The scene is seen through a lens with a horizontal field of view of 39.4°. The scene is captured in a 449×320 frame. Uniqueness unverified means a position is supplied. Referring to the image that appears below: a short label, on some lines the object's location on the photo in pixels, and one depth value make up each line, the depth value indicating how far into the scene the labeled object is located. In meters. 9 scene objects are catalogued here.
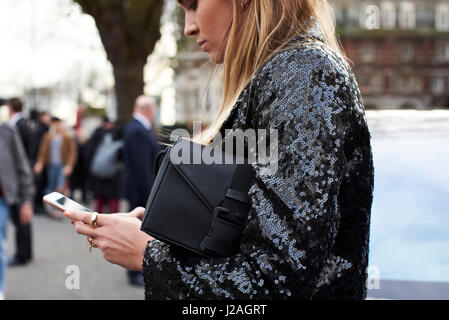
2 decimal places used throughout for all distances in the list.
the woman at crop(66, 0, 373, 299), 1.13
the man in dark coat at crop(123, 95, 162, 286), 6.63
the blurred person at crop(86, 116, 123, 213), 9.10
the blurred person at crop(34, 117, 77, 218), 11.83
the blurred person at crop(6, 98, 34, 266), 7.27
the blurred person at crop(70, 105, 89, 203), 13.60
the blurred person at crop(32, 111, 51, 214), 12.44
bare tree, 15.15
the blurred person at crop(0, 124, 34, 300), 5.67
